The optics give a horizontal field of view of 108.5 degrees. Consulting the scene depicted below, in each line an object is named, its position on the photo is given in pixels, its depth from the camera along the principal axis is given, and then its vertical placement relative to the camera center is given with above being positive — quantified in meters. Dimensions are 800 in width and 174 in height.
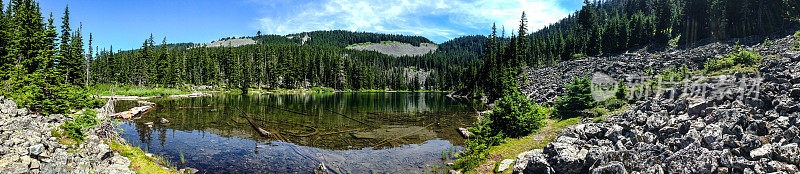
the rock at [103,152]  12.94 -2.97
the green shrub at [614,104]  19.89 -1.26
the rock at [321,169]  13.77 -4.01
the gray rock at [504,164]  12.74 -3.57
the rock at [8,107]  14.93 -1.07
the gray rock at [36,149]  10.71 -2.34
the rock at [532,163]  10.43 -2.96
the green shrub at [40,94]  20.00 -0.49
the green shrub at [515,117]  19.61 -2.12
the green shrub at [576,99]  22.50 -1.05
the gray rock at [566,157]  10.01 -2.54
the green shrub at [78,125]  14.46 -1.98
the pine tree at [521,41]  81.91 +13.56
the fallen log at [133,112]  29.59 -2.85
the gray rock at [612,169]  8.83 -2.58
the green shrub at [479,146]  13.91 -3.46
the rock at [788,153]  7.09 -1.72
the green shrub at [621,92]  21.00 -0.46
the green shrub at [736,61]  15.84 +1.41
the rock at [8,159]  9.73 -2.49
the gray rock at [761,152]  7.41 -1.74
